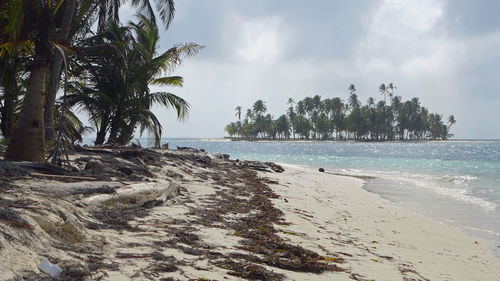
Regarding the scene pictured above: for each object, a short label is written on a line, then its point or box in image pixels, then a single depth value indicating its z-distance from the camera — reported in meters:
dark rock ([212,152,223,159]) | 19.31
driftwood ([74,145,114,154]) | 9.28
